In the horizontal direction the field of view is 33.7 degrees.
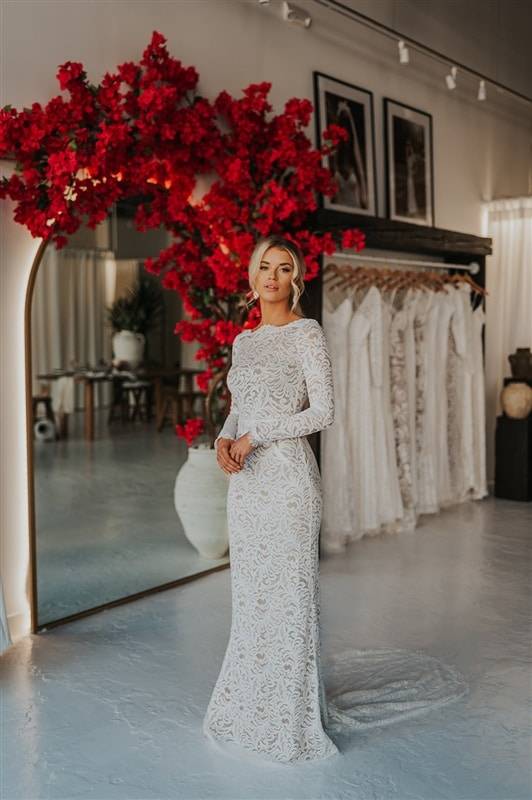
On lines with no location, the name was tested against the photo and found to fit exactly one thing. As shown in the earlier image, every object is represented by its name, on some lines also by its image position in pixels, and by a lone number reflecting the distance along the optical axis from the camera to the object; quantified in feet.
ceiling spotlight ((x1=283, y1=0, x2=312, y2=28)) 16.96
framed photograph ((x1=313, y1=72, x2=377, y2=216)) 18.47
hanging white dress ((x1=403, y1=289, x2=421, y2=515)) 20.07
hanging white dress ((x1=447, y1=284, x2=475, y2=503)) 21.65
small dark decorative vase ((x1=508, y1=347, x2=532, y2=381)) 23.54
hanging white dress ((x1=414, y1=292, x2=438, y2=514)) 20.62
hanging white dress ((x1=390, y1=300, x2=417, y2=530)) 19.63
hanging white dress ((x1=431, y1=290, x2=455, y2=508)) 21.20
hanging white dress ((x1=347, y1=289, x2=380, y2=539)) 18.49
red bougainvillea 12.64
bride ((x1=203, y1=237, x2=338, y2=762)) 9.45
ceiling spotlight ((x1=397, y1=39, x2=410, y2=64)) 19.29
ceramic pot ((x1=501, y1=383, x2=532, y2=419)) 22.98
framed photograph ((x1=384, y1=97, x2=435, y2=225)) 20.56
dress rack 18.72
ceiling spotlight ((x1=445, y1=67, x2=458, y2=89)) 20.98
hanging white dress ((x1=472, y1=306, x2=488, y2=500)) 22.52
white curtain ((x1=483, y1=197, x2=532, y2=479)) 24.31
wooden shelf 17.56
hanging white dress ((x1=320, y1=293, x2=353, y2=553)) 17.99
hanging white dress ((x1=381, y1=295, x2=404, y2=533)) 19.11
